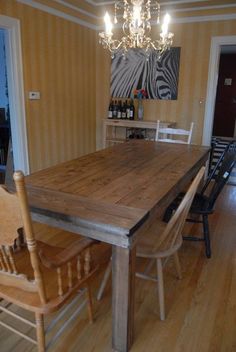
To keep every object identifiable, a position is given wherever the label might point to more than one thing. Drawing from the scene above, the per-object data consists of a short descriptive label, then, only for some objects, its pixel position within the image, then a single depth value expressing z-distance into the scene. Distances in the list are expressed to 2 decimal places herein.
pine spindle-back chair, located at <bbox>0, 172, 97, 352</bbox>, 1.00
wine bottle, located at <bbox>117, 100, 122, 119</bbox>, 4.52
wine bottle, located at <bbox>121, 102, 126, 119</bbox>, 4.49
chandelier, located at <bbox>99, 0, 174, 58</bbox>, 2.22
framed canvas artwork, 4.14
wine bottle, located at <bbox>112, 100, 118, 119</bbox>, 4.55
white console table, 4.13
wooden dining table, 1.23
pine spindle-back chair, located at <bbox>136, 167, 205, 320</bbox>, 1.55
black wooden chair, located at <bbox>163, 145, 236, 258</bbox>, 2.17
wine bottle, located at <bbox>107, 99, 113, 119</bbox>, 4.57
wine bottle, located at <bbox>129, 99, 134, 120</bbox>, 4.43
